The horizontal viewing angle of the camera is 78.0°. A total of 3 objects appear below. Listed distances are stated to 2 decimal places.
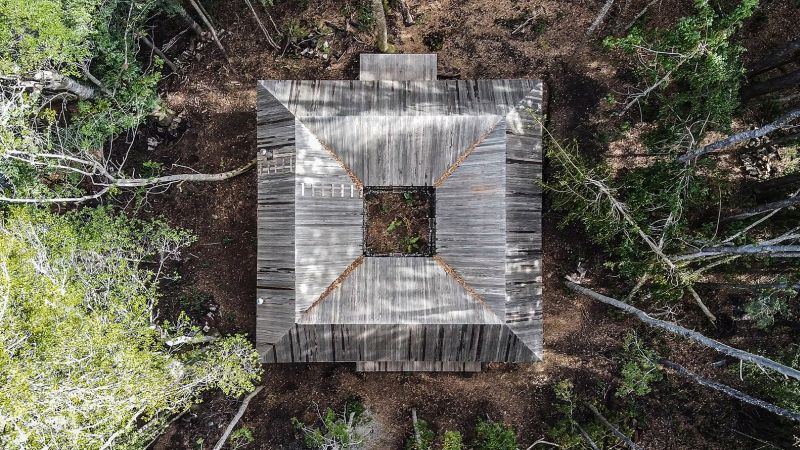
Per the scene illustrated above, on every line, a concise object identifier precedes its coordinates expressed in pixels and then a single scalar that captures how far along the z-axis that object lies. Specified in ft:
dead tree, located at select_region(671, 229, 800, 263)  35.81
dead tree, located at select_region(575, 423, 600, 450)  49.50
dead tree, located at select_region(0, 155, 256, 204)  41.38
